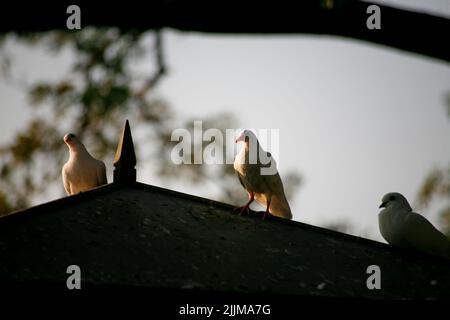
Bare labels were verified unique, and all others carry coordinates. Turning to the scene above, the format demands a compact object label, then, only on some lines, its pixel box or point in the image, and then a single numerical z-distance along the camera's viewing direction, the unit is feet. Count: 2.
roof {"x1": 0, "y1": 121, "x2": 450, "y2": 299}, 23.93
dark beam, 14.20
